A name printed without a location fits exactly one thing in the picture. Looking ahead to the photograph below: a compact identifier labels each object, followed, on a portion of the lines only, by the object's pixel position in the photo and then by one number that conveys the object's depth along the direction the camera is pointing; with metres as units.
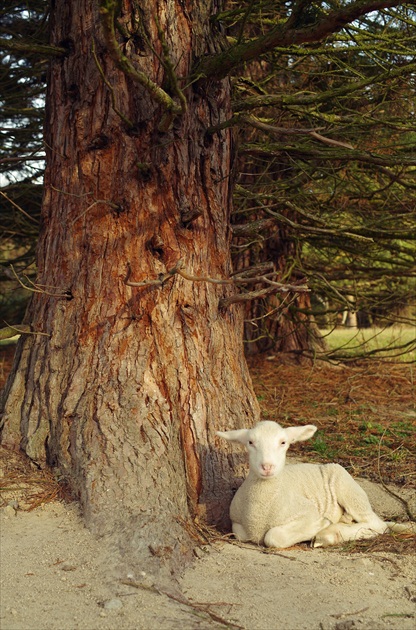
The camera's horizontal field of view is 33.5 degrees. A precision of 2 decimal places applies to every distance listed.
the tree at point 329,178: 6.16
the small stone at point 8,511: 4.72
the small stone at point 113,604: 3.74
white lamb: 4.80
